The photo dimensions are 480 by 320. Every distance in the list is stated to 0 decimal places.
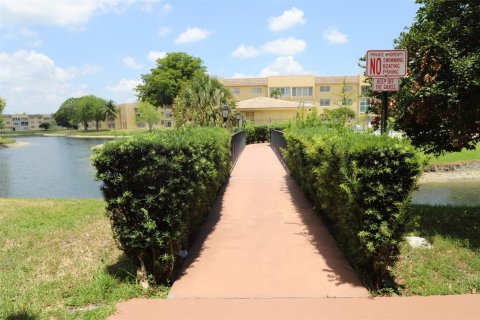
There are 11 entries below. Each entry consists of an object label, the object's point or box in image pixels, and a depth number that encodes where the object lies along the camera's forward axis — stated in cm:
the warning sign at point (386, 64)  491
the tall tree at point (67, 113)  10927
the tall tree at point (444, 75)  552
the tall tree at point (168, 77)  5344
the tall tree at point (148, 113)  6200
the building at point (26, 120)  16512
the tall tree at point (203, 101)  2105
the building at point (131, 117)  8336
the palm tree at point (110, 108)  9131
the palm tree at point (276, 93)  5976
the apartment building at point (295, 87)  6081
